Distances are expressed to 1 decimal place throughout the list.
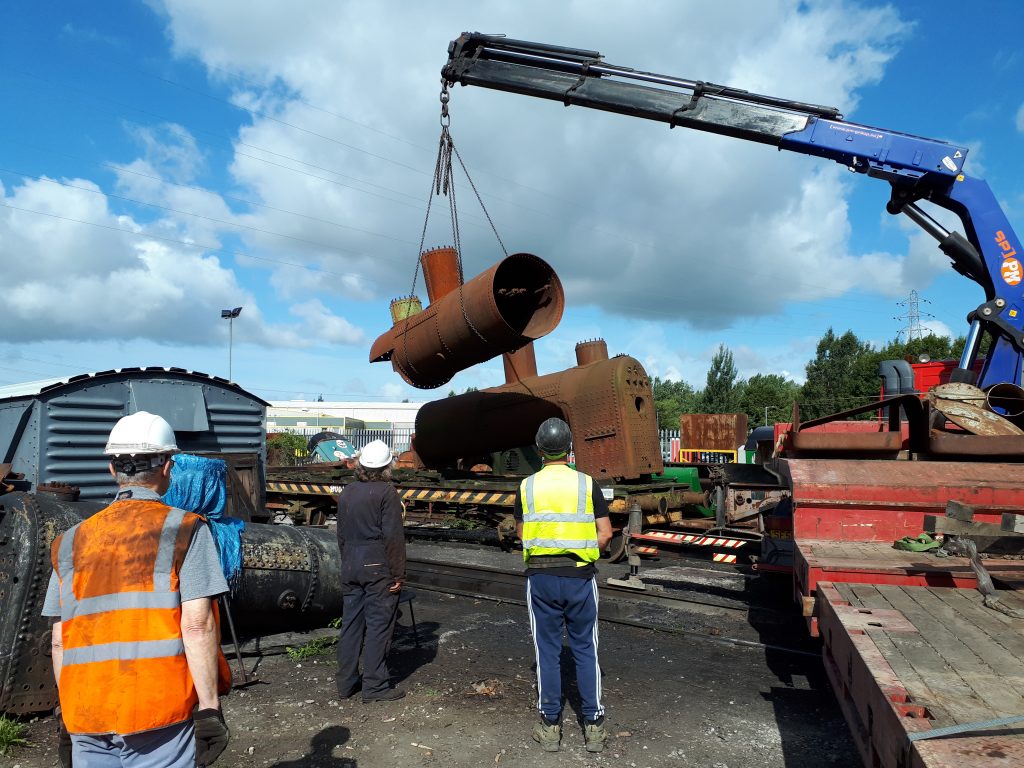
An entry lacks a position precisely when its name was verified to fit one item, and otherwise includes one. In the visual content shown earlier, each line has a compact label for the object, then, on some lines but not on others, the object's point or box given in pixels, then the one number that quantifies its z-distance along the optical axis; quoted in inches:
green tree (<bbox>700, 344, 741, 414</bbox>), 2230.6
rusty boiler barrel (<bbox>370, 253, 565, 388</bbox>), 346.0
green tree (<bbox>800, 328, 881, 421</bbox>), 1941.1
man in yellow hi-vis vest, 167.8
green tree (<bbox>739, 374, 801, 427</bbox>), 2138.3
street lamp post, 1471.5
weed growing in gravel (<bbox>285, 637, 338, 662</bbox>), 237.5
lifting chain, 393.7
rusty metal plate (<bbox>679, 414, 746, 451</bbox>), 842.2
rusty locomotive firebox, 415.2
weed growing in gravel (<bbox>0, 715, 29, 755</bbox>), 168.9
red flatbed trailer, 88.2
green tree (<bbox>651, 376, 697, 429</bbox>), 2610.7
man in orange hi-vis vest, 89.7
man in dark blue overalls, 201.0
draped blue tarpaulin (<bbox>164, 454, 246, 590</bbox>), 205.9
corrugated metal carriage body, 350.0
